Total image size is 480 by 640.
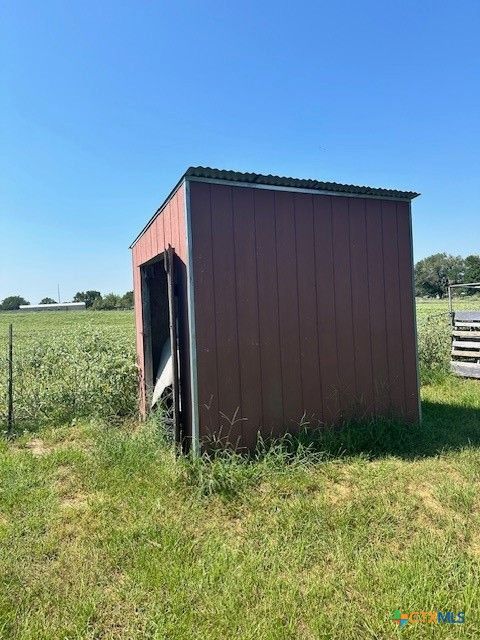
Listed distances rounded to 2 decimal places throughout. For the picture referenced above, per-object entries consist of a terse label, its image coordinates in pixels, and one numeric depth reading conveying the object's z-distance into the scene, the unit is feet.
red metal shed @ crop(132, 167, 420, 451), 12.00
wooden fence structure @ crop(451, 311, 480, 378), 23.73
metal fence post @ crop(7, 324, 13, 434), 15.39
